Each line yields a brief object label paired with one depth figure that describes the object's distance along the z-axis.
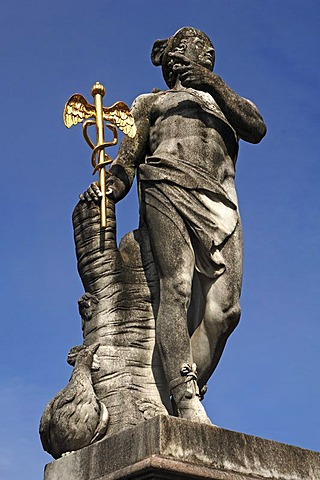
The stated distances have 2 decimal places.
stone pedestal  6.29
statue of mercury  7.50
